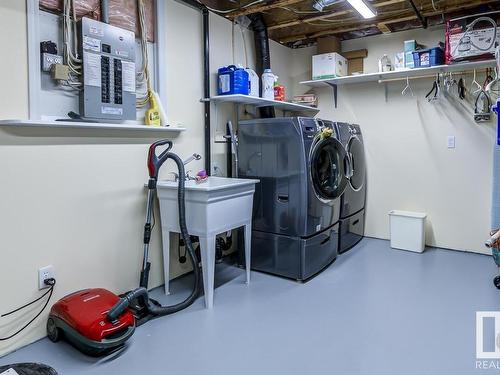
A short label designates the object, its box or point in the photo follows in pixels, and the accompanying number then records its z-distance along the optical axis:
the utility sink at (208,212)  2.49
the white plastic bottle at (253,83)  3.46
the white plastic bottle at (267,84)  3.68
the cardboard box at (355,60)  4.27
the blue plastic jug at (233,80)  3.29
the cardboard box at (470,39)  3.24
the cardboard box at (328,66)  4.10
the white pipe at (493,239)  2.73
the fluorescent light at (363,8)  3.01
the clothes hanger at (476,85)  3.64
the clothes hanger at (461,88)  3.71
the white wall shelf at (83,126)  1.96
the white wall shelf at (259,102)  3.29
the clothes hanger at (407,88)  4.00
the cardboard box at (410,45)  3.70
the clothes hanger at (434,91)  3.83
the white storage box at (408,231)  3.81
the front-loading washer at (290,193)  3.01
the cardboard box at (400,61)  3.77
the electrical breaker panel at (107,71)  2.27
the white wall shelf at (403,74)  3.45
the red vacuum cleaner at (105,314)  1.94
